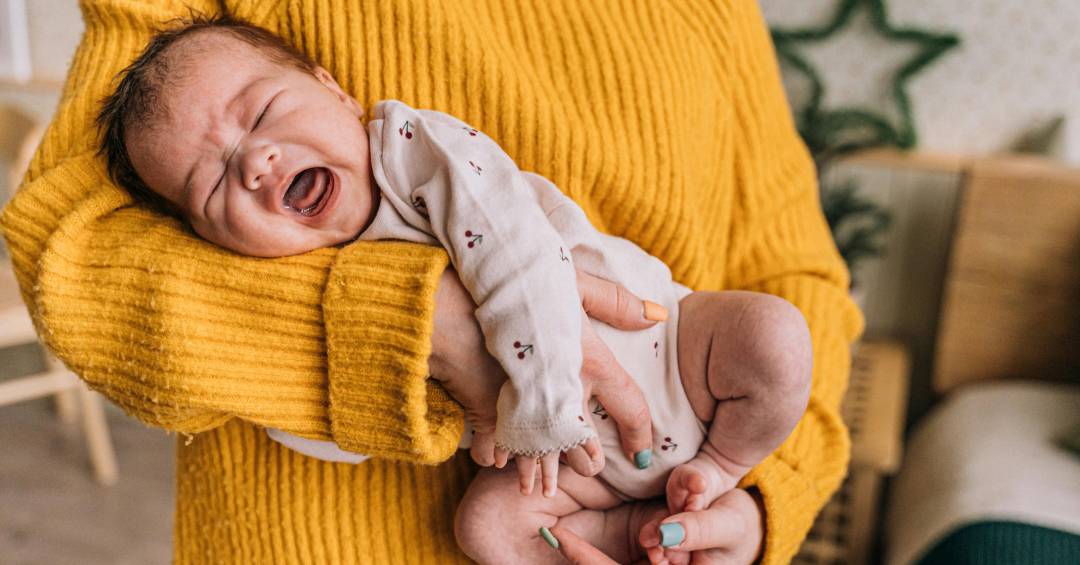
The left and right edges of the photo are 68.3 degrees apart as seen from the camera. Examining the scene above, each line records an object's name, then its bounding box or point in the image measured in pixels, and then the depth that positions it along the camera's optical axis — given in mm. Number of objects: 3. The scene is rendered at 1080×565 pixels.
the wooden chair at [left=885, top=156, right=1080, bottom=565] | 1692
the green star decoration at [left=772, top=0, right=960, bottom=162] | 2090
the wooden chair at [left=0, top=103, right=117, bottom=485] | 2539
